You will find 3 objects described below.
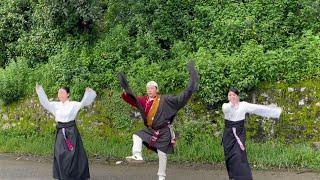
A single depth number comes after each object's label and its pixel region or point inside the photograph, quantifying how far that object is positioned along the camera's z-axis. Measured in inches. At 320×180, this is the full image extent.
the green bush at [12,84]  509.4
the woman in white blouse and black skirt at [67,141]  321.1
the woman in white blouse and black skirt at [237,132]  321.1
